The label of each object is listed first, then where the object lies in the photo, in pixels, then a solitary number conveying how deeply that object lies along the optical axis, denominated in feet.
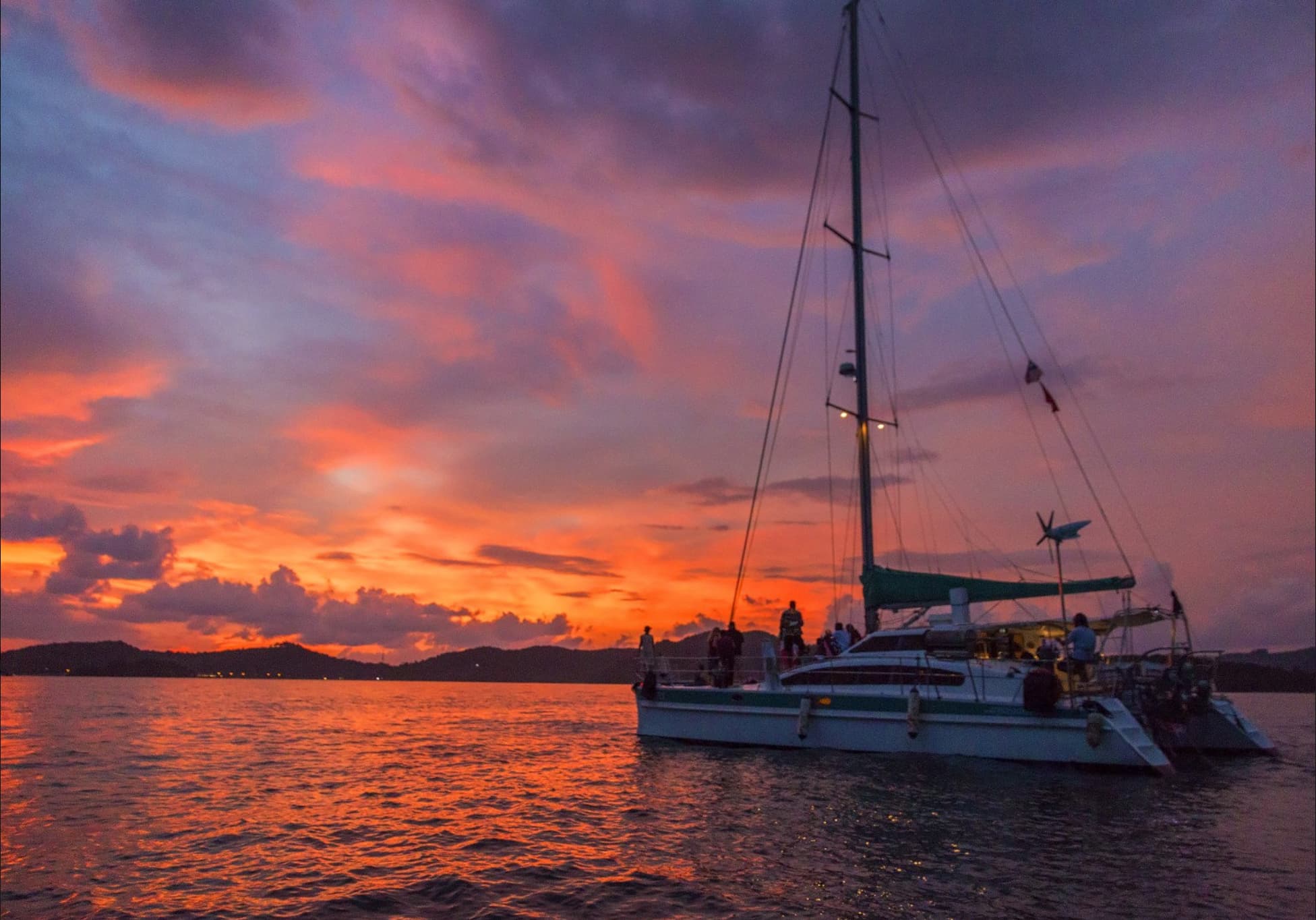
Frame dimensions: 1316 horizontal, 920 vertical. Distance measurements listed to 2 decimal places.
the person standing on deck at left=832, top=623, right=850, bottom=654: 77.77
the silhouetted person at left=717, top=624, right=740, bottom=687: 78.43
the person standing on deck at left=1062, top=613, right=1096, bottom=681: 60.13
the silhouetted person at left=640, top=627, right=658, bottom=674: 83.92
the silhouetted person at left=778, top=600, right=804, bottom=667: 79.10
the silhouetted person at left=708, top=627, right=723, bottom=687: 79.87
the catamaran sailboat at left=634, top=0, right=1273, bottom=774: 58.34
